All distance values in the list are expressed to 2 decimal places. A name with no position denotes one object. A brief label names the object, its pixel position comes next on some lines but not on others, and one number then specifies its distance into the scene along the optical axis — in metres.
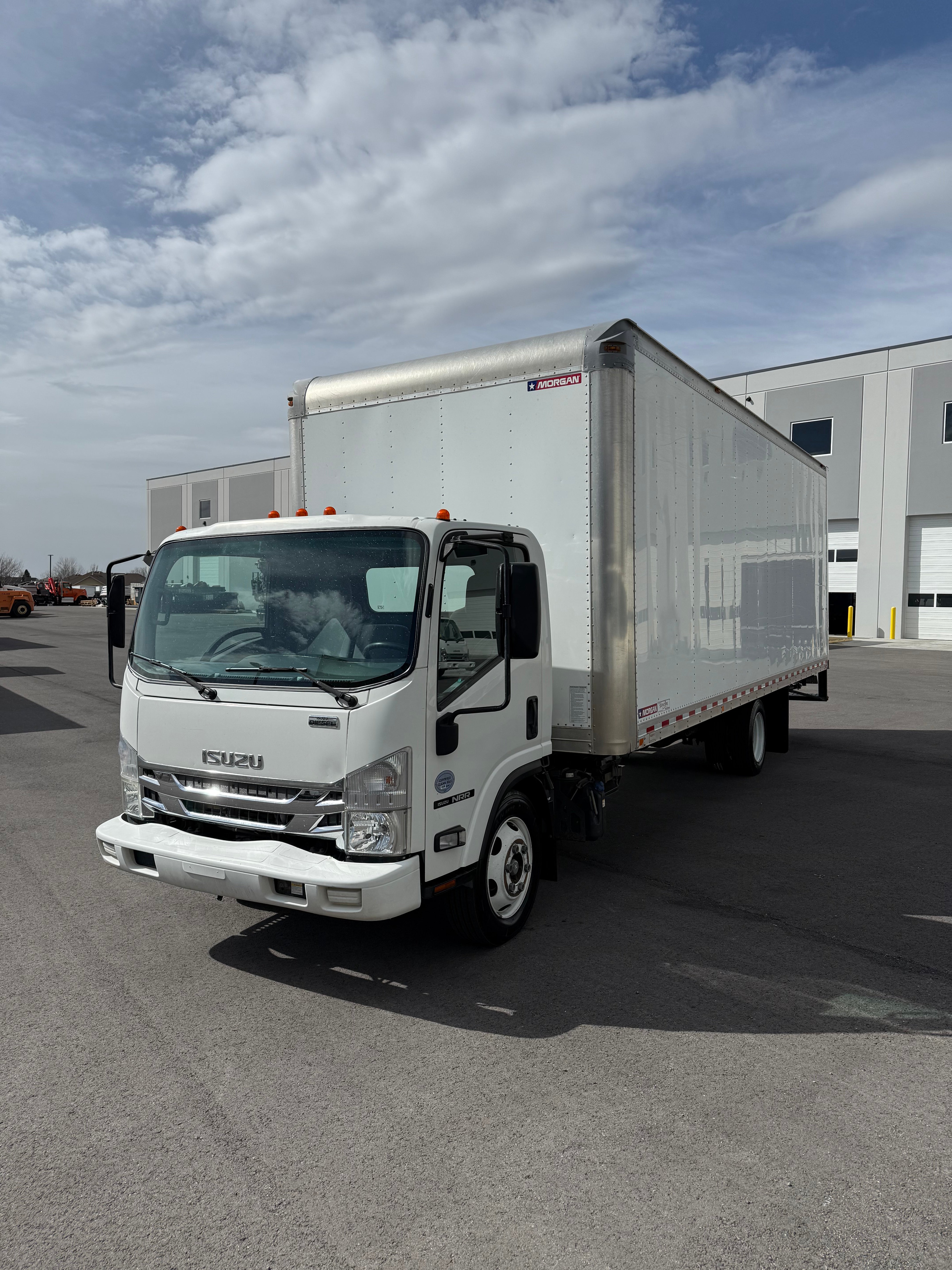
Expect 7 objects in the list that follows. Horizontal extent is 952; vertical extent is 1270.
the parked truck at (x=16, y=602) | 48.25
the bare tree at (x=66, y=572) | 151.88
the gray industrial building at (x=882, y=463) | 31.38
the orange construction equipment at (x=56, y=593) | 70.31
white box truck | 4.08
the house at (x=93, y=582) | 83.31
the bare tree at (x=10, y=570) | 144.00
